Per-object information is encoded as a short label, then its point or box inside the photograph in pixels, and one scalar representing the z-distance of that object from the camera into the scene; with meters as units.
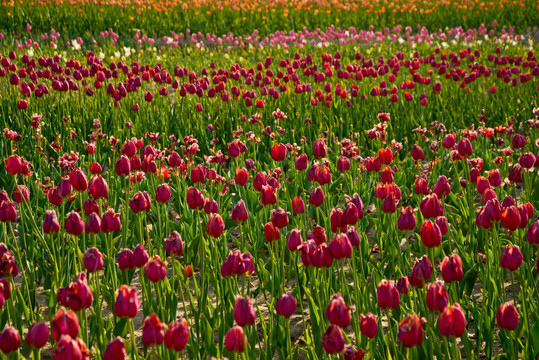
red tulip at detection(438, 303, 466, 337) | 1.85
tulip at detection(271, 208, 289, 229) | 2.69
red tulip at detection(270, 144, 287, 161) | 3.68
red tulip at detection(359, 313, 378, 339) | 1.96
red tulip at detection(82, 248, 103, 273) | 2.35
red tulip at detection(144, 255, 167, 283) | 2.28
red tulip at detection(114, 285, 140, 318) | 1.91
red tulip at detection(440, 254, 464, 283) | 2.17
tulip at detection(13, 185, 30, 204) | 3.23
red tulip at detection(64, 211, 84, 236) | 2.56
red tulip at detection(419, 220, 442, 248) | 2.33
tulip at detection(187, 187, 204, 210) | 2.92
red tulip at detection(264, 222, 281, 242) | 2.72
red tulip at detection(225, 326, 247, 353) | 1.85
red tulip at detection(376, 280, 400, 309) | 2.06
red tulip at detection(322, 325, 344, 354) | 1.72
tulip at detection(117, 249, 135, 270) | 2.39
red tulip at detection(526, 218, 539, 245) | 2.41
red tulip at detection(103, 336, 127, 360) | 1.69
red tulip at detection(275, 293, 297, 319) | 2.12
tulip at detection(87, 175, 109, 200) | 2.98
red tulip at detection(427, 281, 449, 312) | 2.01
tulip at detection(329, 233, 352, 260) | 2.26
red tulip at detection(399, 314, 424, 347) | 1.84
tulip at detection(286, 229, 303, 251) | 2.52
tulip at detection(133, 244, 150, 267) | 2.36
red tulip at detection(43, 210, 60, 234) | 2.58
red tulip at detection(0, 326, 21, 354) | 1.76
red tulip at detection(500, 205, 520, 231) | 2.55
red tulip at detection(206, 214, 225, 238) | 2.60
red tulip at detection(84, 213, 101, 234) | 2.64
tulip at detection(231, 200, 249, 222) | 2.81
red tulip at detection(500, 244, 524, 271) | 2.35
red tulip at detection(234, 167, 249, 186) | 3.33
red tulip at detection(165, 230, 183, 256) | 2.54
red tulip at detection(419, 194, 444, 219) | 2.66
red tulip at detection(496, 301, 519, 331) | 2.05
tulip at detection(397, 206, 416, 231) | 2.70
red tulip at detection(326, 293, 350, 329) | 1.85
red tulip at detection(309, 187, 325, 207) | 2.89
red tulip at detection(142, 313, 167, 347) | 1.85
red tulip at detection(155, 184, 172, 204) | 3.04
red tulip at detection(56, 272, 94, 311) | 1.93
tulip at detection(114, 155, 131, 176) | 3.45
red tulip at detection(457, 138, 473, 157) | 3.59
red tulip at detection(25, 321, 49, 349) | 1.75
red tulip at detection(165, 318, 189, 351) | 1.81
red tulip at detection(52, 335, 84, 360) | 1.57
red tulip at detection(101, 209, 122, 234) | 2.66
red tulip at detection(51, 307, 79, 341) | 1.71
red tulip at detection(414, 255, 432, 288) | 2.32
